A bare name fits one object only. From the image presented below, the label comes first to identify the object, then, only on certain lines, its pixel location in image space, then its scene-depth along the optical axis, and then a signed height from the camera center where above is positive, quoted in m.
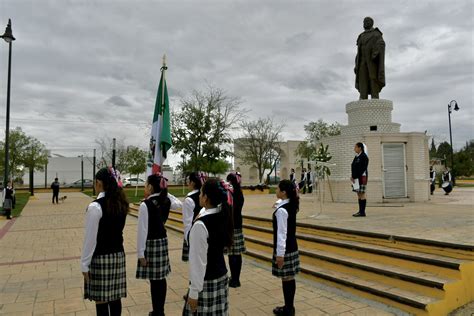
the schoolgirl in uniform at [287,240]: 4.02 -0.72
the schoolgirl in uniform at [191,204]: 4.54 -0.33
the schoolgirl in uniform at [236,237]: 5.44 -0.90
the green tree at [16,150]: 30.53 +2.68
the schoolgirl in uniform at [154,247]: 4.02 -0.79
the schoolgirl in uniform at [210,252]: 2.71 -0.57
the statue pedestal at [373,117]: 13.06 +2.19
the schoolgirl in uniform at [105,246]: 3.32 -0.63
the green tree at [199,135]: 24.08 +2.93
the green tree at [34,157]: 31.28 +2.09
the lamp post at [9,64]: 15.52 +5.37
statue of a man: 13.10 +4.28
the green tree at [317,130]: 37.42 +4.87
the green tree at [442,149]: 56.91 +4.33
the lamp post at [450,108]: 28.07 +5.21
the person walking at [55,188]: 24.16 -0.53
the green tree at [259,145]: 44.34 +4.03
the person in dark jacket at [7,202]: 15.77 -0.93
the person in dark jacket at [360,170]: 8.76 +0.15
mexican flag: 6.42 +0.87
